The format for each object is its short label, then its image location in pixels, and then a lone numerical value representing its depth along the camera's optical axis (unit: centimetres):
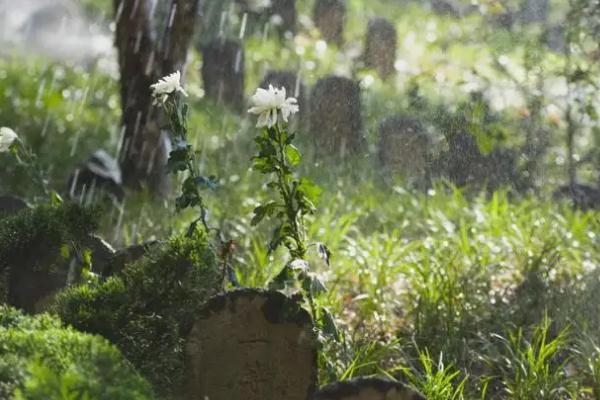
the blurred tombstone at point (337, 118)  1156
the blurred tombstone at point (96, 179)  1115
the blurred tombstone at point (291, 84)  1287
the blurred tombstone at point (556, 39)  1089
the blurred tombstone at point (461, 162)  980
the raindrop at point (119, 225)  966
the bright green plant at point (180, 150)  591
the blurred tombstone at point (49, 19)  2083
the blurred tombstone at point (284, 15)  1729
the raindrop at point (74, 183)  1135
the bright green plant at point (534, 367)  648
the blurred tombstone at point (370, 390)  449
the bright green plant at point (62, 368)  378
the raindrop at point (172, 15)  1034
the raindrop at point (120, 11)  1083
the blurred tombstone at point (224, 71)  1618
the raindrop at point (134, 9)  1070
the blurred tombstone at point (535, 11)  1133
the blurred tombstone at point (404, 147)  1055
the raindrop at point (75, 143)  1364
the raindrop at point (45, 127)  1399
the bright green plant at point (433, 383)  598
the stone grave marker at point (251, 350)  507
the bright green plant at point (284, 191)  552
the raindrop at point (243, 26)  1724
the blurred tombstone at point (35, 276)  598
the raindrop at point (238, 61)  1626
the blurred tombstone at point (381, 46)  1270
